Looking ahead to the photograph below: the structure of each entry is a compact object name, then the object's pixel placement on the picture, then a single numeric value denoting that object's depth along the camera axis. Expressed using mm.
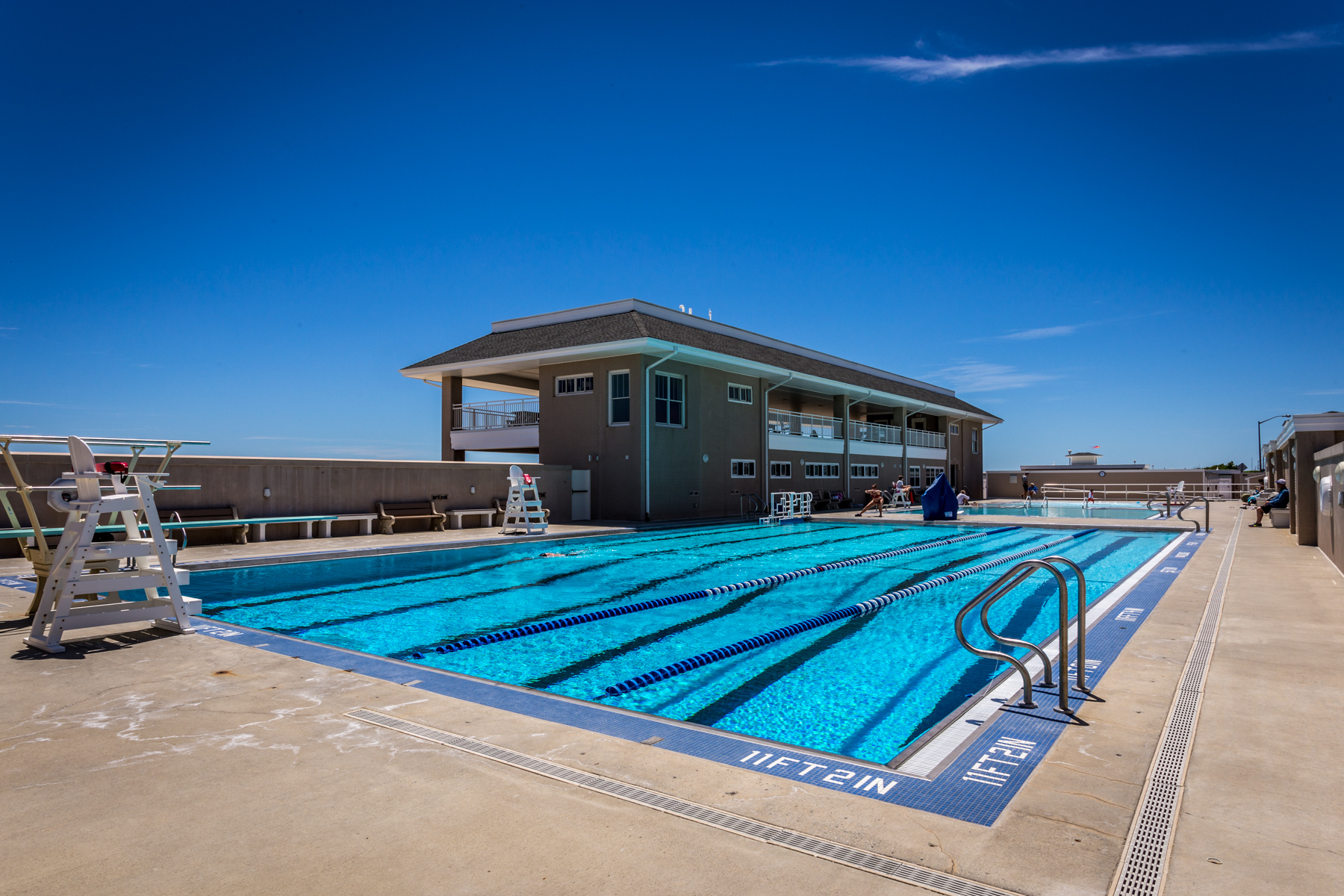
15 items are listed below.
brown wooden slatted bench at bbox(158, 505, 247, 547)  13719
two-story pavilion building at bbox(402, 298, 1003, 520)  21531
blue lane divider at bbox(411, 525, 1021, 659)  6750
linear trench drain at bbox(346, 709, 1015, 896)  2123
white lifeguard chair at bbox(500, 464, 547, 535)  17172
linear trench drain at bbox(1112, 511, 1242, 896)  2148
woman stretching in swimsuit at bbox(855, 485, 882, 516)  23016
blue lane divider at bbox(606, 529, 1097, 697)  5613
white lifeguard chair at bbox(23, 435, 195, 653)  5254
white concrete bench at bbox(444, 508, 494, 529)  18266
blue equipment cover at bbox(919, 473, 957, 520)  21422
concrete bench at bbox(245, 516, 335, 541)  14016
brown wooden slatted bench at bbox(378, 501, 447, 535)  16766
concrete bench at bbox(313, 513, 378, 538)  15570
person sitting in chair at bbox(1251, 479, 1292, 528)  18000
